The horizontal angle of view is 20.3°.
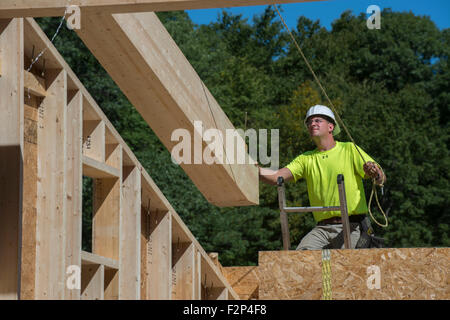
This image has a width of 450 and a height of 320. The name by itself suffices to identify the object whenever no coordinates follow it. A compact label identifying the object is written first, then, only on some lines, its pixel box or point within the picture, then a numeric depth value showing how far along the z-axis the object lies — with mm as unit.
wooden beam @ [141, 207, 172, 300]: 12533
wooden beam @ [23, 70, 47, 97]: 9282
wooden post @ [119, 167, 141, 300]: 11312
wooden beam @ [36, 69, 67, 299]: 9188
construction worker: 10359
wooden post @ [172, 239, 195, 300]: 13405
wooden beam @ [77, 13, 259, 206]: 8453
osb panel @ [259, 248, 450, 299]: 8216
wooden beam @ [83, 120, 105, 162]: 10615
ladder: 8995
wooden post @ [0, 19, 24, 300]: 8422
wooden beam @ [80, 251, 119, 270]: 9992
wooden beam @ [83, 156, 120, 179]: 10247
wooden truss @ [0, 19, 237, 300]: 8553
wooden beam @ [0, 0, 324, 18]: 6964
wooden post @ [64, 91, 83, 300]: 9537
